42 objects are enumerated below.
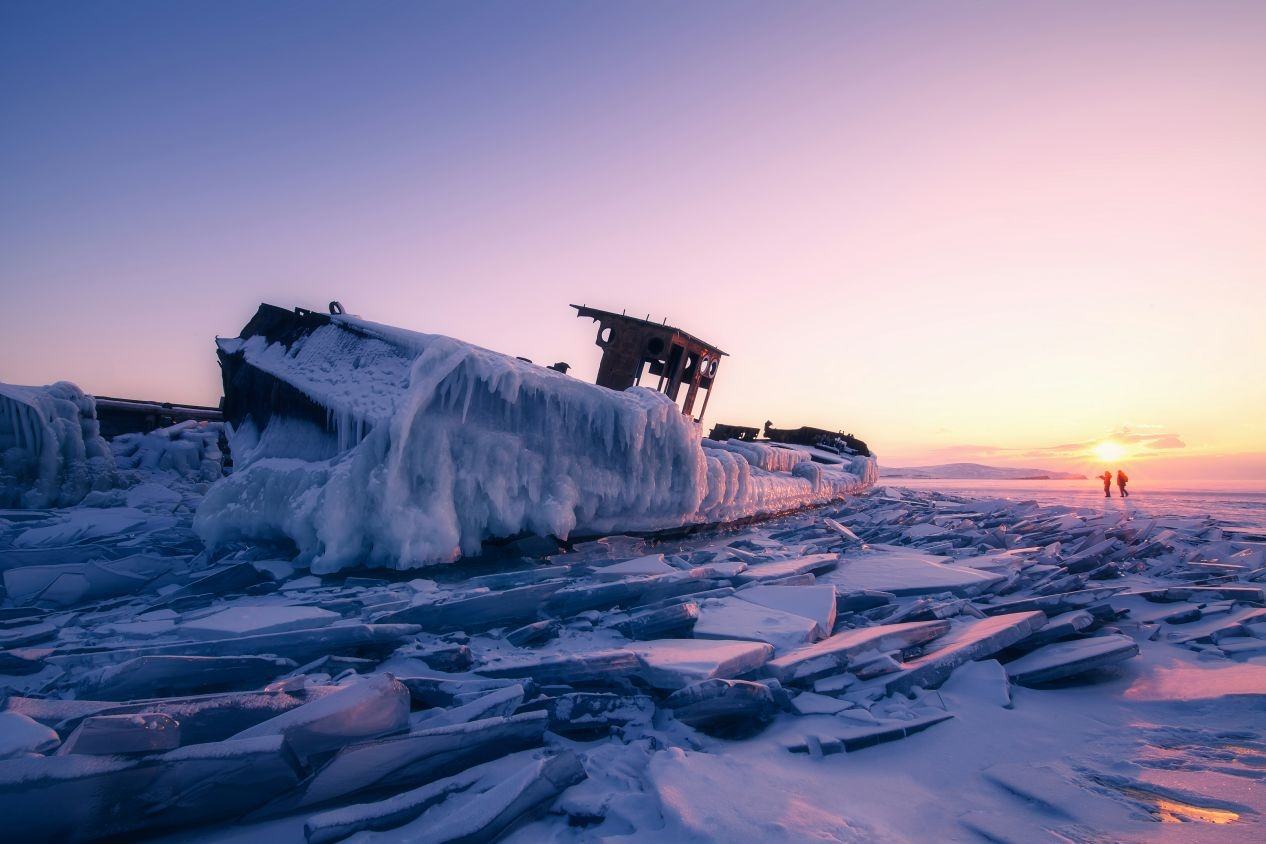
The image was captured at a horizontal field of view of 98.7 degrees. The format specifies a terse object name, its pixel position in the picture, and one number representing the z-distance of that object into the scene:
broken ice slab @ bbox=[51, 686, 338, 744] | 1.70
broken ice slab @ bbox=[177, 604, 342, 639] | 2.75
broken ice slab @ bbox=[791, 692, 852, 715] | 2.22
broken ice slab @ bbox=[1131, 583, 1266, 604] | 3.67
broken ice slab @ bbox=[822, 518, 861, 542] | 6.80
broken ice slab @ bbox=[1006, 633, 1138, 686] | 2.48
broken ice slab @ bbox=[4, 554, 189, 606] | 3.65
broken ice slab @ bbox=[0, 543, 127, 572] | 4.29
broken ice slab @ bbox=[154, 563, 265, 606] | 3.71
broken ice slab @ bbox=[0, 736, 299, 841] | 1.33
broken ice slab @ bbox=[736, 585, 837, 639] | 3.23
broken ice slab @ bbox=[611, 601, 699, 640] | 3.04
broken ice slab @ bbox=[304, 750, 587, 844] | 1.42
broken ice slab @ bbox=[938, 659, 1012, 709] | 2.32
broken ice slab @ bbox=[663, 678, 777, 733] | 2.12
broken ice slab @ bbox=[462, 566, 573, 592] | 4.01
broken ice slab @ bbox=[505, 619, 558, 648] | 2.98
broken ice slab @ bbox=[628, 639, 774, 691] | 2.28
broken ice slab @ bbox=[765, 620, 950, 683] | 2.44
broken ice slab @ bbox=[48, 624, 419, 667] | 2.51
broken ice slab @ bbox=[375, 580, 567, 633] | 3.12
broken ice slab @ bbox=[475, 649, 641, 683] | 2.35
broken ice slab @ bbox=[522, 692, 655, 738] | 2.10
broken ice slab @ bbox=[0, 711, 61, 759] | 1.49
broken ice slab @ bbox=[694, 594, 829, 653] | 2.89
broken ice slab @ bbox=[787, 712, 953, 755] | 1.93
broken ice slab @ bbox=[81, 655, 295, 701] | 2.13
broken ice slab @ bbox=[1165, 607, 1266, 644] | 3.02
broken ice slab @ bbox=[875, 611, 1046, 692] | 2.44
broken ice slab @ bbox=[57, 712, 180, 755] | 1.43
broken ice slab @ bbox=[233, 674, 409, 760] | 1.63
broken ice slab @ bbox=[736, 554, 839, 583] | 4.29
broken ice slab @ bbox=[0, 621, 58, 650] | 2.81
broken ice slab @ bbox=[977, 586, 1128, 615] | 3.25
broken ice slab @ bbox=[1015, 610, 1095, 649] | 2.81
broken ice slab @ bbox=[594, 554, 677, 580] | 4.27
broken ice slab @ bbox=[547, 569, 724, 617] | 3.52
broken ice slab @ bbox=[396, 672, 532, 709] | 2.16
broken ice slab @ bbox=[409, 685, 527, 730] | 1.95
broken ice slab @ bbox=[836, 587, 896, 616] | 3.76
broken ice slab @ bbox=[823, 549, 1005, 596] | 4.07
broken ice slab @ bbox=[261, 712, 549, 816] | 1.59
